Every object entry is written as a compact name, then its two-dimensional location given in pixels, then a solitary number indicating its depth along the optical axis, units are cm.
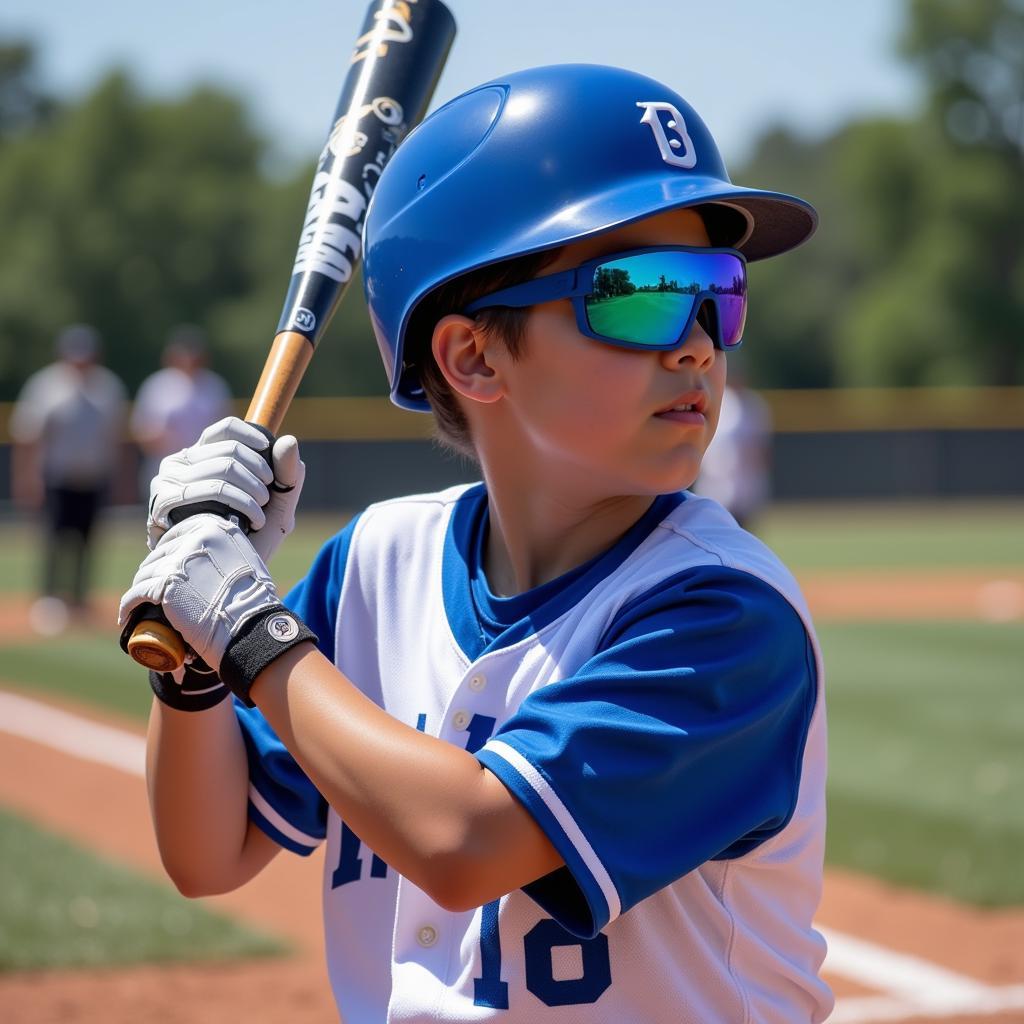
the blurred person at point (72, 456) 1230
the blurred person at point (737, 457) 1292
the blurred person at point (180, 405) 1283
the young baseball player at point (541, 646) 171
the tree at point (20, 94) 5919
